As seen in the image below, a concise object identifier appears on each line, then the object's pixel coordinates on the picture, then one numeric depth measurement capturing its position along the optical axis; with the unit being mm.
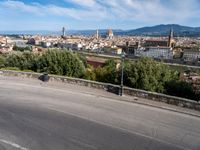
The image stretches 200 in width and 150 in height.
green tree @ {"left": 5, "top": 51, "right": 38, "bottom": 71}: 25133
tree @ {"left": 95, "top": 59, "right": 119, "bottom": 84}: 18859
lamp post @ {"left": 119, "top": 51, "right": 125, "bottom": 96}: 15066
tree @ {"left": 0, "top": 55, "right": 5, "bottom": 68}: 30266
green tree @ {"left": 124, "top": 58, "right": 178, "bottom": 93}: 16422
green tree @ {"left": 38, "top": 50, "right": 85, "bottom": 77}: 21609
